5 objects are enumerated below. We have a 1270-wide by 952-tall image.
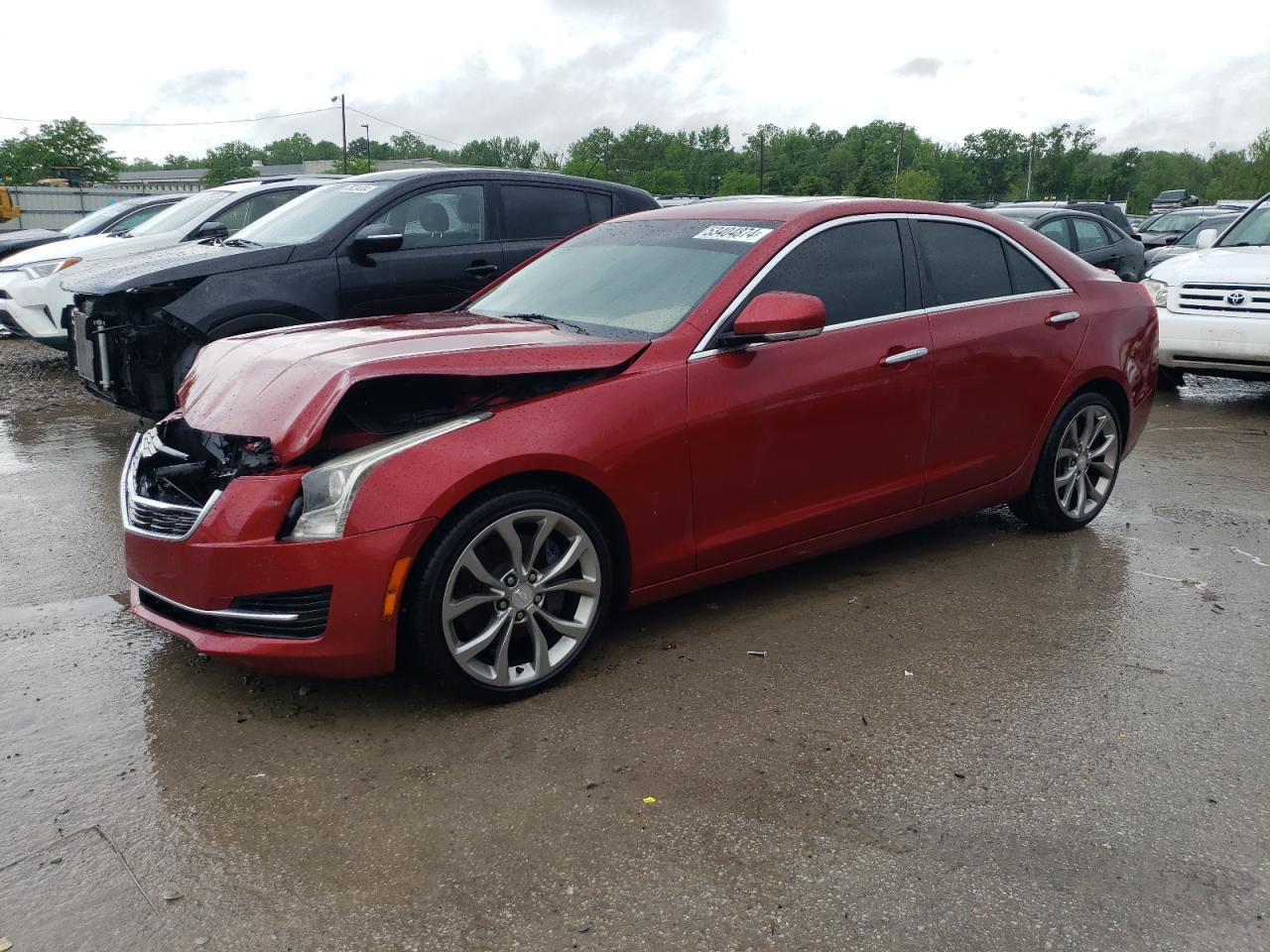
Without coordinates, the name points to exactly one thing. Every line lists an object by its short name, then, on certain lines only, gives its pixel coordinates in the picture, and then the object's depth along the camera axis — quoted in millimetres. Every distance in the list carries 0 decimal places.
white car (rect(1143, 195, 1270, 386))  8594
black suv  6660
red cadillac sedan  3357
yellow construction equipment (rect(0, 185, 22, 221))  26266
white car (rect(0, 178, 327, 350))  9812
